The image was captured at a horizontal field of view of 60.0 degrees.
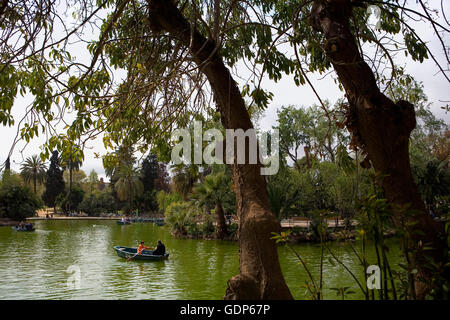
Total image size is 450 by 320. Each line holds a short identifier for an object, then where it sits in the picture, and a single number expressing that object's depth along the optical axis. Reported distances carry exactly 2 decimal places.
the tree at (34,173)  49.75
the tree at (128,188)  48.00
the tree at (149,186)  51.53
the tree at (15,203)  35.56
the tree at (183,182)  26.41
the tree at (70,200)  51.28
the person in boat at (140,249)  15.30
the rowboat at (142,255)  15.23
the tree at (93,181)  61.30
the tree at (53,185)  51.84
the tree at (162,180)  48.91
